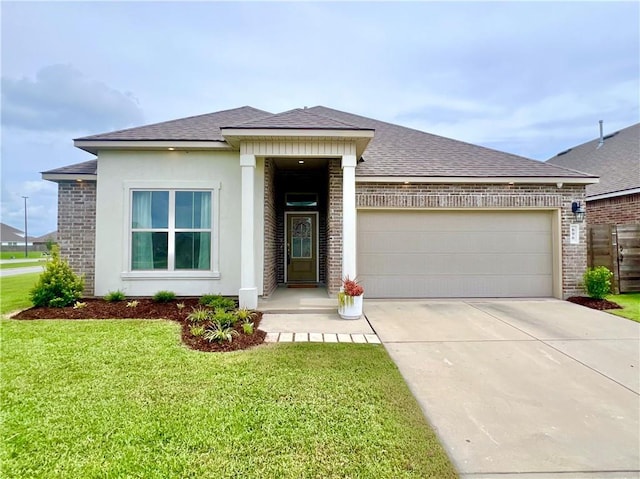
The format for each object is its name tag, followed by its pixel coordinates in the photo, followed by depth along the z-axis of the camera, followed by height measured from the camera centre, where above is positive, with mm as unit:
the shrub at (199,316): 5404 -1294
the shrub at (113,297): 6811 -1169
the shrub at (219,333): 4520 -1373
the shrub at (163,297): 6922 -1190
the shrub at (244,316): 5438 -1304
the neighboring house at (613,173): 9773 +2581
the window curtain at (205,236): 7328 +213
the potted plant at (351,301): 5887 -1116
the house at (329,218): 7176 +657
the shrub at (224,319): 5113 -1272
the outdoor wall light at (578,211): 7668 +828
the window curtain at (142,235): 7246 +239
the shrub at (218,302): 6285 -1221
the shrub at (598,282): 7108 -923
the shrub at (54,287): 6348 -875
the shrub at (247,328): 4770 -1333
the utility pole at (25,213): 39512 +4314
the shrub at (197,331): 4684 -1347
